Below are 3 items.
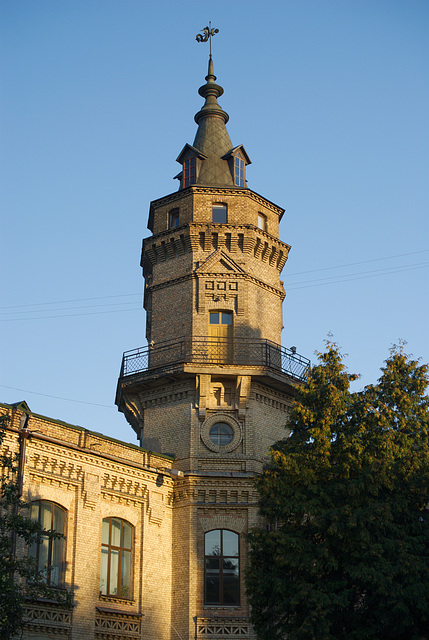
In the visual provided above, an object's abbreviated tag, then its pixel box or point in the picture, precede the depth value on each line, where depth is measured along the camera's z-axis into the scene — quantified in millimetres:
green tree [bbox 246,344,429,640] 21906
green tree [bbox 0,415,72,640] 19344
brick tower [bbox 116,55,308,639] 28891
